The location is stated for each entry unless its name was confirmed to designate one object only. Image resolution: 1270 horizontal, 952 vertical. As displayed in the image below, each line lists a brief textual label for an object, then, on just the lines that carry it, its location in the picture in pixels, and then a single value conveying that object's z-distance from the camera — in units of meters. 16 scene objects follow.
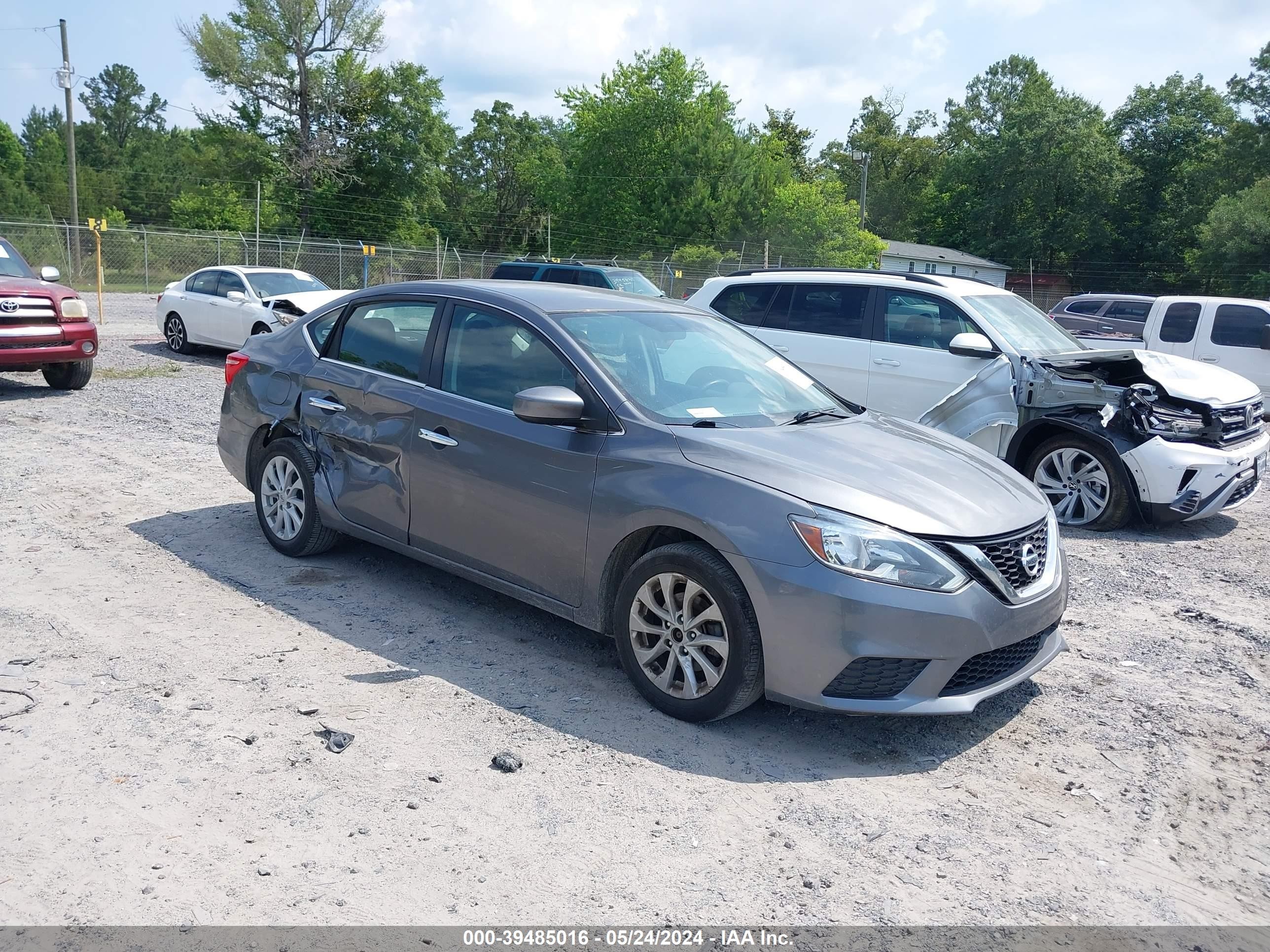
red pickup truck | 11.65
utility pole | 38.28
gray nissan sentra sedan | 3.84
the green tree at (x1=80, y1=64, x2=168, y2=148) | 98.56
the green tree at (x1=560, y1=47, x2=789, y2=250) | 49.62
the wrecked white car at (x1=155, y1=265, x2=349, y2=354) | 16.52
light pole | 65.44
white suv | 7.52
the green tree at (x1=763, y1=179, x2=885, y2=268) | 44.38
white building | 60.88
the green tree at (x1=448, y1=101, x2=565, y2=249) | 71.75
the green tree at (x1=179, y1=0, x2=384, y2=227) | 51.75
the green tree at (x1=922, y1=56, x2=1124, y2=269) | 62.78
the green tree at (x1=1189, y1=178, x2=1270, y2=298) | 42.72
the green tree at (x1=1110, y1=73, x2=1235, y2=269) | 58.38
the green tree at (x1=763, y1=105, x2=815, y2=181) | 74.38
